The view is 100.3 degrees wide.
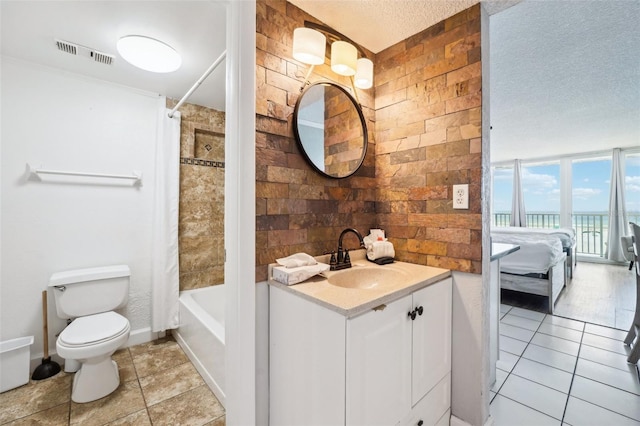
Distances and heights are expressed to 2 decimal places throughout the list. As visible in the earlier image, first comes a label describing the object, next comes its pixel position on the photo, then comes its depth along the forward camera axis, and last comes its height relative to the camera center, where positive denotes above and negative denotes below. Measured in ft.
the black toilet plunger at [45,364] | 6.20 -3.65
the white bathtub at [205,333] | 5.59 -2.98
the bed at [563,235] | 13.26 -1.16
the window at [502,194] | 23.08 +1.56
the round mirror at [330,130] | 4.69 +1.57
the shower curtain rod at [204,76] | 5.56 +3.06
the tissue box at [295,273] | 3.91 -0.92
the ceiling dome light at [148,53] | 5.42 +3.36
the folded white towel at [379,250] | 5.28 -0.76
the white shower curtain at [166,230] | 7.79 -0.56
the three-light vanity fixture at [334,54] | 4.30 +2.75
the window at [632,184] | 17.47 +1.86
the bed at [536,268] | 9.91 -2.17
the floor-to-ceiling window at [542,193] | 20.74 +1.53
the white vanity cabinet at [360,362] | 3.11 -2.01
